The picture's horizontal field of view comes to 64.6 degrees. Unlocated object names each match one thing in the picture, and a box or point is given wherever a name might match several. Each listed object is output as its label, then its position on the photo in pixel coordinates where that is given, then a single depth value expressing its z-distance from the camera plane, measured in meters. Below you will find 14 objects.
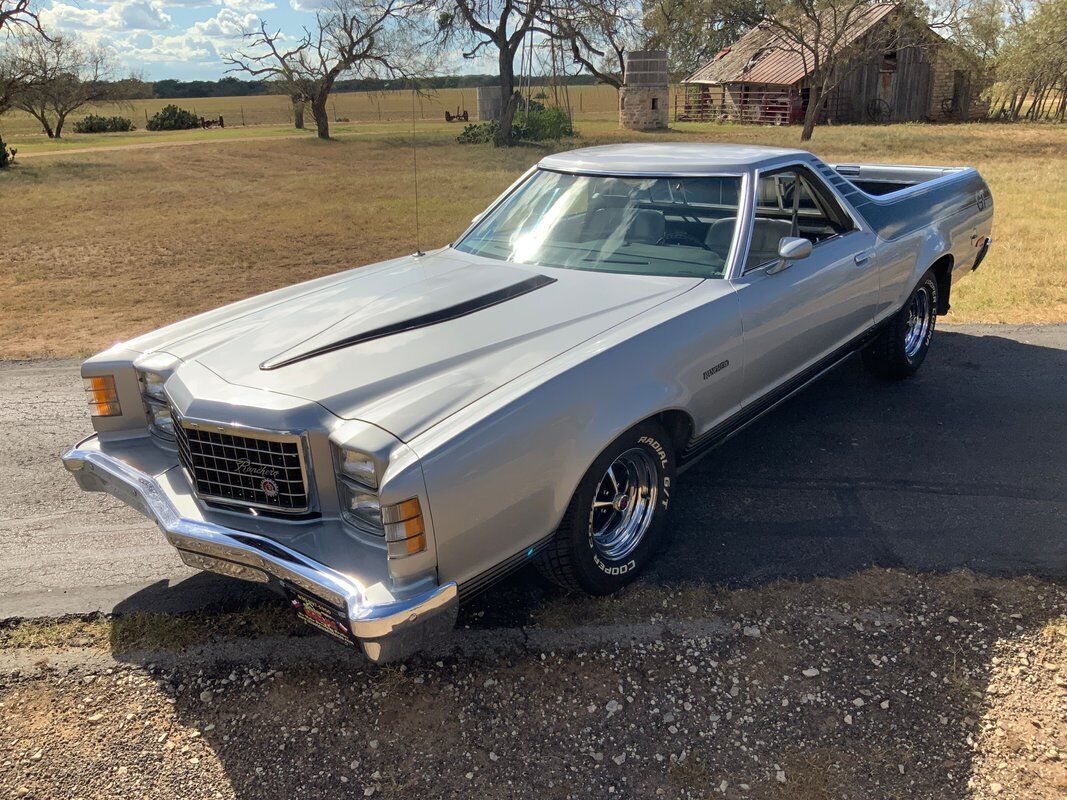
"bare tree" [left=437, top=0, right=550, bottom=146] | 30.22
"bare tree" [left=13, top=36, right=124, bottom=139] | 34.06
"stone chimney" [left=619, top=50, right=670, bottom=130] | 39.12
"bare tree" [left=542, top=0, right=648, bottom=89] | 28.34
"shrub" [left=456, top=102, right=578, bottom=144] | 31.62
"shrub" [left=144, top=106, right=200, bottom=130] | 50.88
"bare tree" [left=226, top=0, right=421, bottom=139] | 32.03
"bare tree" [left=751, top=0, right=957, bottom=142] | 30.66
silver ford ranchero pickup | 2.54
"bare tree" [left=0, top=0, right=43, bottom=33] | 30.91
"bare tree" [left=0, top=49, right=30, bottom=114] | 30.91
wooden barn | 40.44
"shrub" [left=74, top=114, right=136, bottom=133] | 47.22
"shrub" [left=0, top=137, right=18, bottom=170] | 25.19
